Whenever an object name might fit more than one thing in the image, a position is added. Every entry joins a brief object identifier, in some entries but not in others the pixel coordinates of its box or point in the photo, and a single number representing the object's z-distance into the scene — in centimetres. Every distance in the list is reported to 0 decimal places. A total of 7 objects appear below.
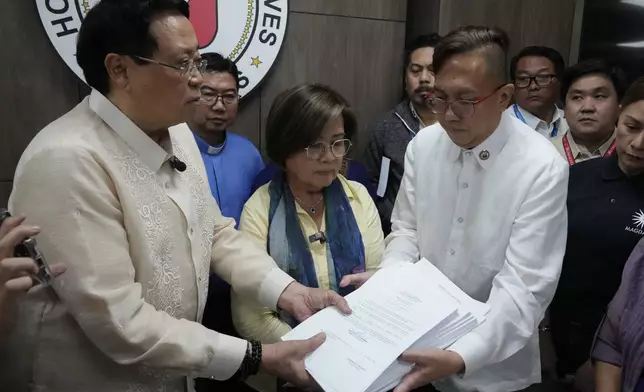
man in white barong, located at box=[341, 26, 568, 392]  137
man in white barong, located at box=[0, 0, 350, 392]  110
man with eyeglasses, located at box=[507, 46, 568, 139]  294
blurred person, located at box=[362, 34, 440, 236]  280
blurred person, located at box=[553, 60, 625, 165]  238
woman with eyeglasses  171
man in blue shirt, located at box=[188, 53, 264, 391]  223
